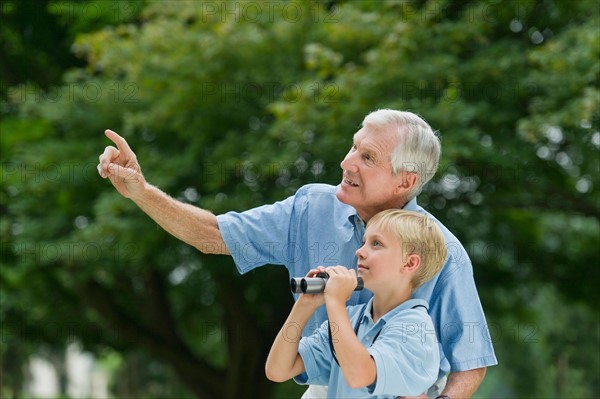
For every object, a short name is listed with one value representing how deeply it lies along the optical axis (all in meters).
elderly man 5.98
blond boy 5.36
